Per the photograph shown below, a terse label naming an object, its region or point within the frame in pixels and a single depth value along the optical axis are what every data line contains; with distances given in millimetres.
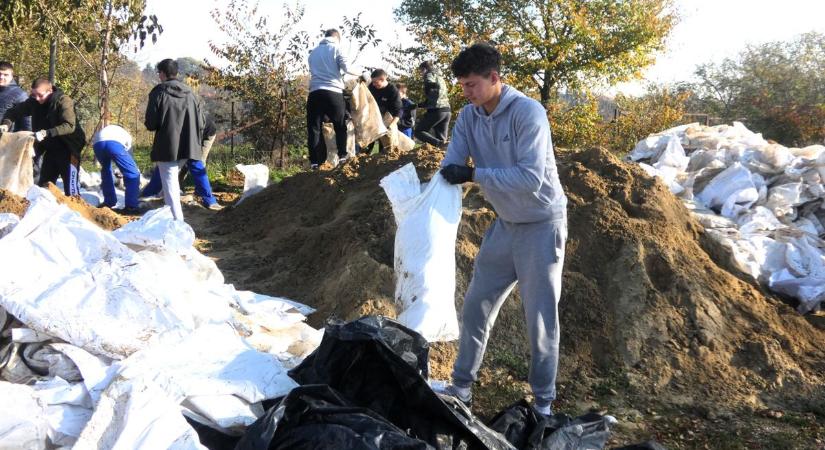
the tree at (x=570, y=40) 14195
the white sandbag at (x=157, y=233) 4074
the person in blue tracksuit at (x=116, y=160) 7465
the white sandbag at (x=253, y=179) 8820
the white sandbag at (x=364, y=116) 8623
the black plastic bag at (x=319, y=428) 2326
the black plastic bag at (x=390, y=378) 2609
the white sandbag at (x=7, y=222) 3691
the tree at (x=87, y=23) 9047
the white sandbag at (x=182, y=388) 2505
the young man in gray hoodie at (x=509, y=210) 3053
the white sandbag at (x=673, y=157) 8492
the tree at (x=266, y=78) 11453
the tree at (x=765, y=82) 21141
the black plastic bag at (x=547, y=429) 2859
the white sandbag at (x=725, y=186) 7461
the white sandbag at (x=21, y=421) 2512
